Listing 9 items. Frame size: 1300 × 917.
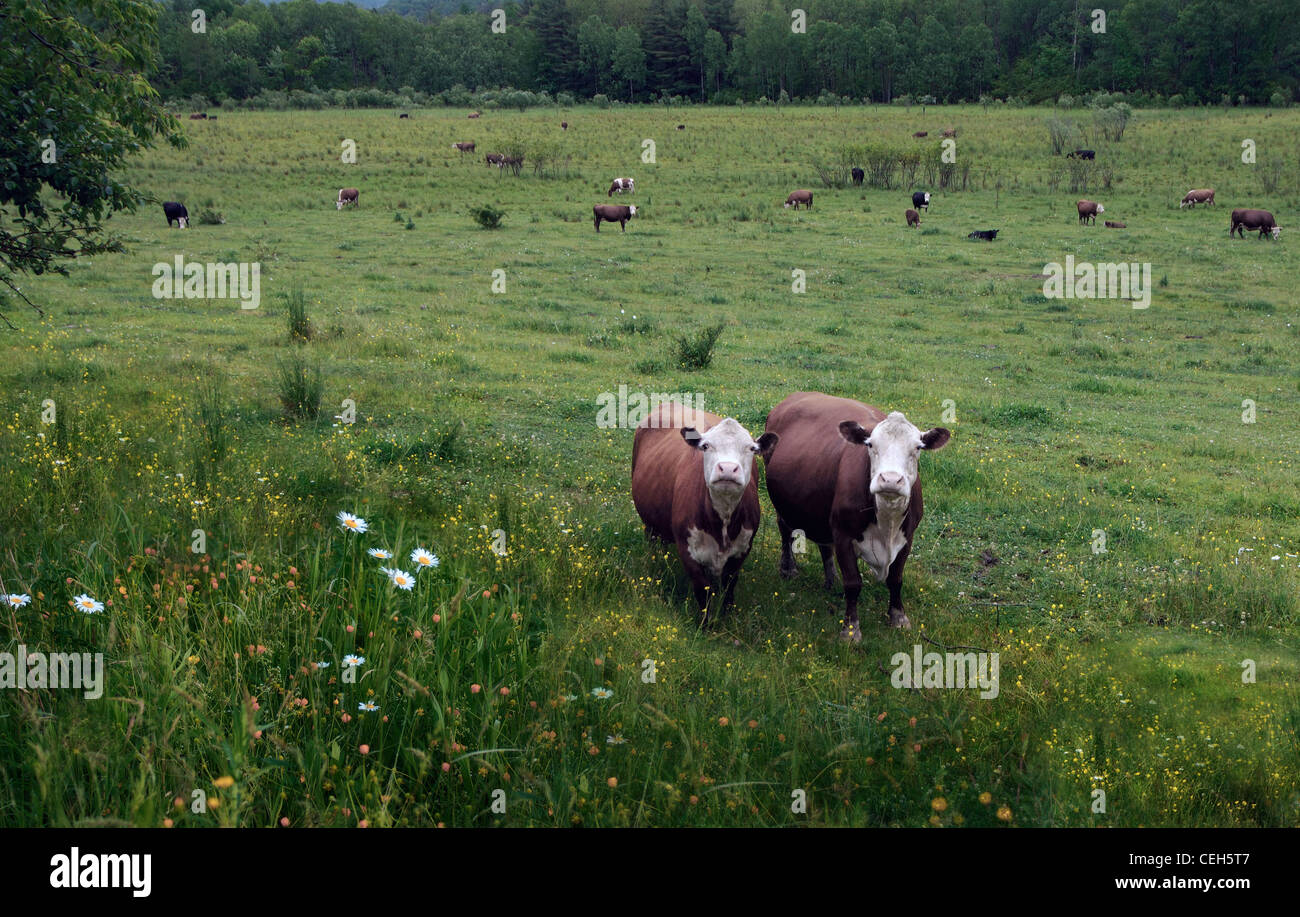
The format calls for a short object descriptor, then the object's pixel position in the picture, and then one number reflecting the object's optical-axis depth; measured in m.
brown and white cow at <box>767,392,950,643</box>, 6.99
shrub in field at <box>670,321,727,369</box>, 15.12
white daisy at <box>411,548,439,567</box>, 5.87
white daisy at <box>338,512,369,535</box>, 6.04
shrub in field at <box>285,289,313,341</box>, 15.57
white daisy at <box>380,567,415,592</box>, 5.39
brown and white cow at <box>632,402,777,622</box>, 7.07
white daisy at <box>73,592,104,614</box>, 4.79
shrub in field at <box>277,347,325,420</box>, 10.98
